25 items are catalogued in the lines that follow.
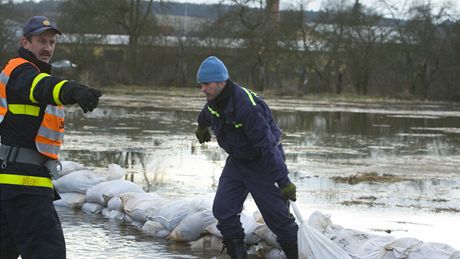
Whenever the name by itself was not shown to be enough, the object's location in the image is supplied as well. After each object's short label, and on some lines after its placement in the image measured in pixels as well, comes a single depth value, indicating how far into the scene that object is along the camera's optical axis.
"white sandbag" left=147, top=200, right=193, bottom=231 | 12.50
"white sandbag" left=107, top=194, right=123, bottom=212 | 13.92
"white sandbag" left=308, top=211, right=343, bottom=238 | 10.93
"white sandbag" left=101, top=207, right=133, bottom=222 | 13.79
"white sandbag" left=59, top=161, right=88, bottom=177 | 15.82
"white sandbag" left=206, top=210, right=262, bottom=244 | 11.58
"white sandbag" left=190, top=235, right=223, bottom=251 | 11.78
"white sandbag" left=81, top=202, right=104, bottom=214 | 14.46
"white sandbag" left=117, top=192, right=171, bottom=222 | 13.17
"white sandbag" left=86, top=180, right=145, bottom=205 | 14.29
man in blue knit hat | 10.08
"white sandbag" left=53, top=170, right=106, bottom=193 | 14.95
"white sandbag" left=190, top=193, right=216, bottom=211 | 12.38
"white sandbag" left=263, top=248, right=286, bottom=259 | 11.21
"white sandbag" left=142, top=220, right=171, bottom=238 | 12.56
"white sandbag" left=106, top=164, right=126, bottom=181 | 15.16
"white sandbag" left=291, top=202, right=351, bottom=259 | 10.15
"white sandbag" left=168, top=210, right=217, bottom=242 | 11.98
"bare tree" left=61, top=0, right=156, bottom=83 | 77.63
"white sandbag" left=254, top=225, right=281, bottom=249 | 11.34
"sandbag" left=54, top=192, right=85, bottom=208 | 14.84
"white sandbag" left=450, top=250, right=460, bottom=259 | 9.75
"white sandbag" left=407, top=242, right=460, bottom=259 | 10.02
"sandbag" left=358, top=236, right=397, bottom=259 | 10.26
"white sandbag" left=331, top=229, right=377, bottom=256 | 10.59
